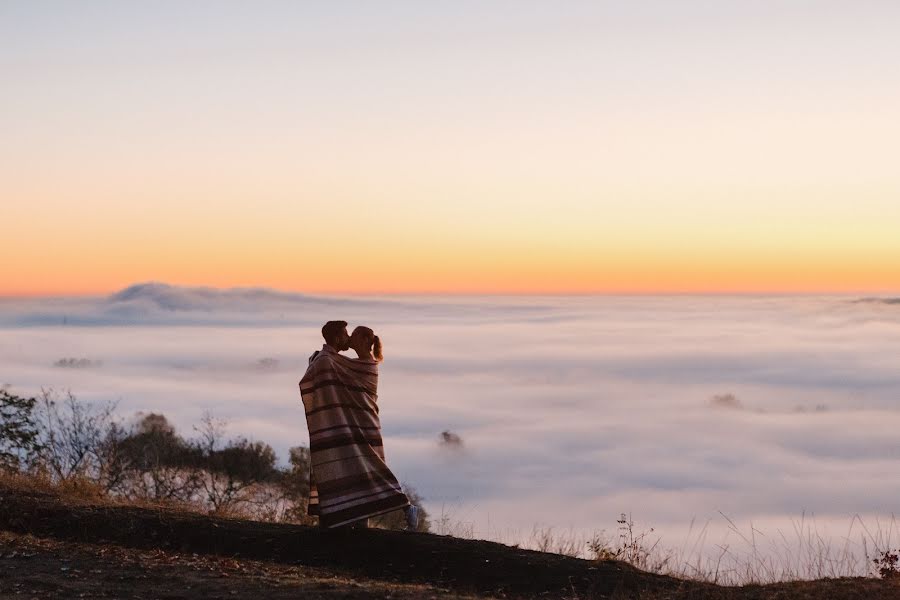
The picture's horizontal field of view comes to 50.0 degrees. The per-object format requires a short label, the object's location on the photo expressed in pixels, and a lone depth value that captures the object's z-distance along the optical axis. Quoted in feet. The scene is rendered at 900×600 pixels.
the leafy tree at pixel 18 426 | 60.18
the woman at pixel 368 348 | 34.06
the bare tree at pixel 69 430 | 59.93
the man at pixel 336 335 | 33.81
